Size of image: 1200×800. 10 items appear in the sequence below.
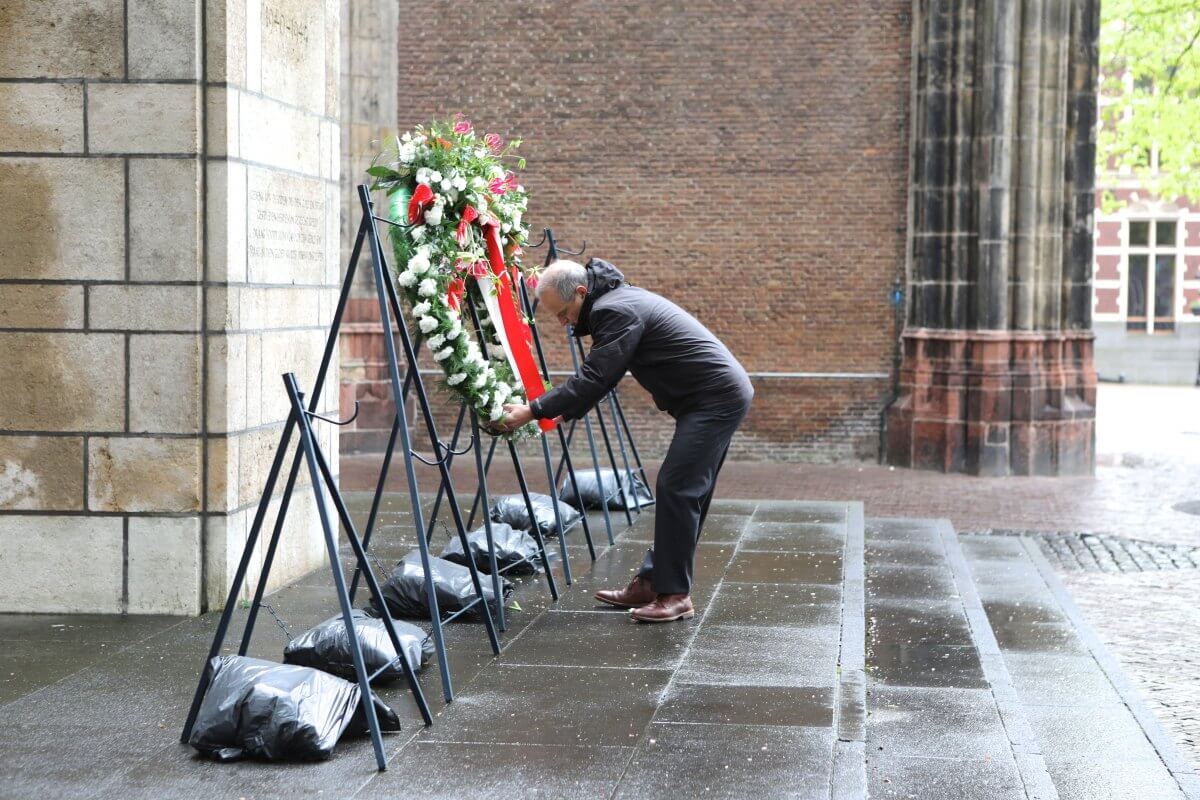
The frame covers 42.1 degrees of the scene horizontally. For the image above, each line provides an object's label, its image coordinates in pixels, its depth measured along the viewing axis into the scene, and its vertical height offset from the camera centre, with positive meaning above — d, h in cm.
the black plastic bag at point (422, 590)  746 -120
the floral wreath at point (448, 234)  699 +49
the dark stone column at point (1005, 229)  1720 +133
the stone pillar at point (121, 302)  751 +17
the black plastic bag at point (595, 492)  1155 -112
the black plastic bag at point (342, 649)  606 -122
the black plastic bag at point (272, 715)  520 -127
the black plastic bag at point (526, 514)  1011 -113
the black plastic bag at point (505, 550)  855 -116
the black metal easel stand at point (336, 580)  525 -85
